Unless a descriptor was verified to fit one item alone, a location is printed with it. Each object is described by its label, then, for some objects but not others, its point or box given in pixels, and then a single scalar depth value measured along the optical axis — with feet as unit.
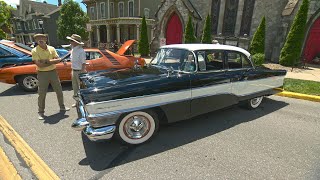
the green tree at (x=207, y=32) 47.83
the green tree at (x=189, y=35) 49.60
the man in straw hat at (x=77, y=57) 15.01
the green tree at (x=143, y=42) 58.13
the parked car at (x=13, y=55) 22.93
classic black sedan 9.64
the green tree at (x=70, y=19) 80.43
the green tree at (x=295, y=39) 37.01
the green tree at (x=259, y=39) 41.75
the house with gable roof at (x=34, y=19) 112.47
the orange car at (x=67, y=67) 20.27
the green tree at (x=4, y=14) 127.85
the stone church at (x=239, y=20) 41.57
